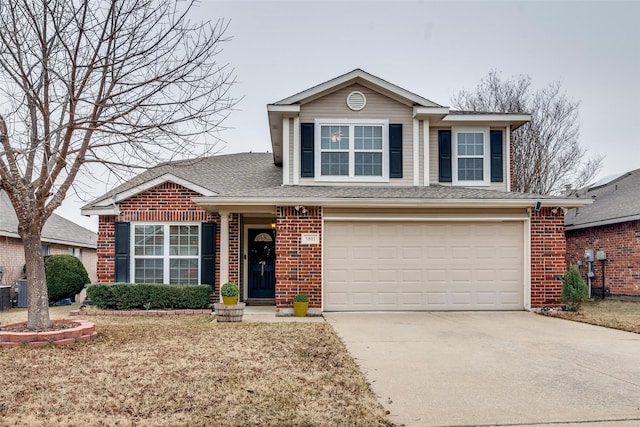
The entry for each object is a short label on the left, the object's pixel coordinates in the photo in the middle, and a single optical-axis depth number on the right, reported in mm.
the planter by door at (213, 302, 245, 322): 10484
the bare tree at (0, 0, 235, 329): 7809
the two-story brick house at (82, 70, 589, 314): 11758
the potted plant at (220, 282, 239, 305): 10945
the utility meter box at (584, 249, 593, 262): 17333
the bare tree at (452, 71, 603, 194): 24312
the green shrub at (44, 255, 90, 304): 15492
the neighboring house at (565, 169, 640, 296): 15573
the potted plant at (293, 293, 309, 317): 11289
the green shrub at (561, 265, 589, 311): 11477
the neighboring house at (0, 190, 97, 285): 16125
